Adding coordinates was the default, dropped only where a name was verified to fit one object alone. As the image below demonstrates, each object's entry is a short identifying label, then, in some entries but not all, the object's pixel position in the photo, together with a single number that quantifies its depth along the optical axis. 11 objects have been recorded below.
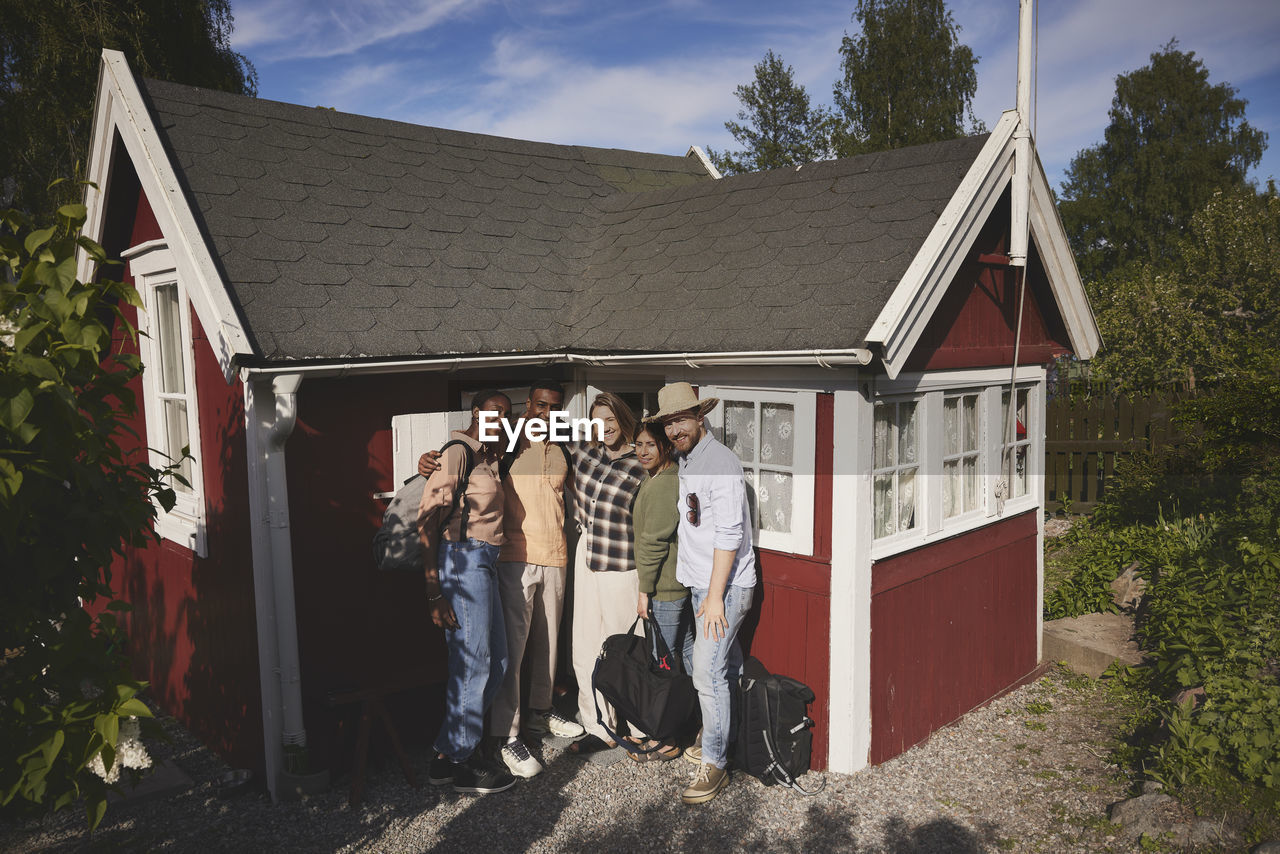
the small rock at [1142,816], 4.58
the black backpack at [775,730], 5.32
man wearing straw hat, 5.00
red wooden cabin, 5.23
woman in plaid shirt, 5.62
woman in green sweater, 5.36
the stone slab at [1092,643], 7.22
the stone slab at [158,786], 5.41
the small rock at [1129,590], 8.23
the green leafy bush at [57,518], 2.66
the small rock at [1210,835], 4.26
